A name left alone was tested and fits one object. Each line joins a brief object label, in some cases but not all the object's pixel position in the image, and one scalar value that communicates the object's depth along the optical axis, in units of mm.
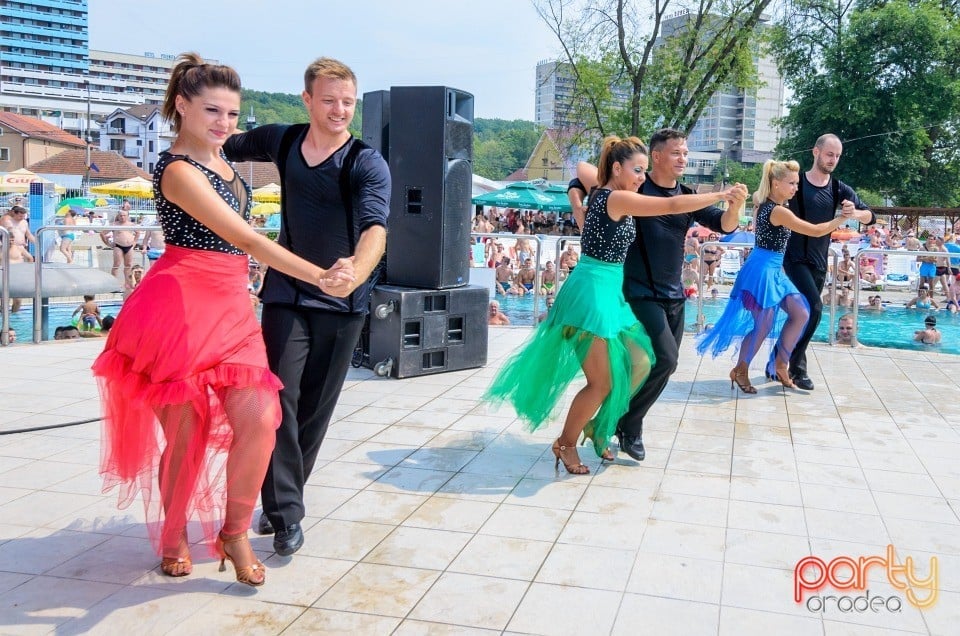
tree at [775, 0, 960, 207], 39125
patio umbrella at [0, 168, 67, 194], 38438
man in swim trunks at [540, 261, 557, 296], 11591
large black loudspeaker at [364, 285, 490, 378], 7586
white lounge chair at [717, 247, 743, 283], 13741
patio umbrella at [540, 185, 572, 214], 30016
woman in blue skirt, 7086
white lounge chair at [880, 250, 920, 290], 16203
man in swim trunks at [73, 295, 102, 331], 11078
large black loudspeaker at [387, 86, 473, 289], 7574
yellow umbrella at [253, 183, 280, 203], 34344
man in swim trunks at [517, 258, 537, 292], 13094
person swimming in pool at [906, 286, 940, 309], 15273
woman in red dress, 3189
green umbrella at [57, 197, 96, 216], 36284
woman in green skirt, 4871
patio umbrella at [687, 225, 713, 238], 15758
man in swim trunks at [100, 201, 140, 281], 11320
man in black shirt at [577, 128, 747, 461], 5273
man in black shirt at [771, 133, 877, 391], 7262
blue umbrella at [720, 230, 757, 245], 19297
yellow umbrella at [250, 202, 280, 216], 32438
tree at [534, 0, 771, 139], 18750
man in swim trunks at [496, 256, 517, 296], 13484
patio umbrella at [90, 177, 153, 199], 34591
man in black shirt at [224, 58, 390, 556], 3648
